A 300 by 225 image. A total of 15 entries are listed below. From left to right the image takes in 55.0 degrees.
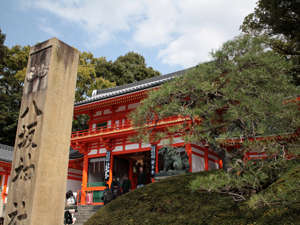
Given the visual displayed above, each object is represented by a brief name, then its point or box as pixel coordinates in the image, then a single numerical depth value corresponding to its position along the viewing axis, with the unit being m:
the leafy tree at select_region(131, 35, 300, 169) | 7.19
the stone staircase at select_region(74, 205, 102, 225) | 13.98
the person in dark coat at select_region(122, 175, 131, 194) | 14.88
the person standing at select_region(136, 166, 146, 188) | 15.75
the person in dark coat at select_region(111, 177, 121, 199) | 14.02
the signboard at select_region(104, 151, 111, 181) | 16.58
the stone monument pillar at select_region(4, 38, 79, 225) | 4.10
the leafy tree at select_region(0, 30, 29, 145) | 27.73
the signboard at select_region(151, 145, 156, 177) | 15.03
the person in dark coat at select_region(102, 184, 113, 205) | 13.51
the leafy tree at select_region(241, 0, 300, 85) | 12.05
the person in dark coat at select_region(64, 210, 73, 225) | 12.23
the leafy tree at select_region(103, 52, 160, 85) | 34.69
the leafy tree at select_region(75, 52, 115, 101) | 29.03
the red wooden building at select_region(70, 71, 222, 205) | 15.30
